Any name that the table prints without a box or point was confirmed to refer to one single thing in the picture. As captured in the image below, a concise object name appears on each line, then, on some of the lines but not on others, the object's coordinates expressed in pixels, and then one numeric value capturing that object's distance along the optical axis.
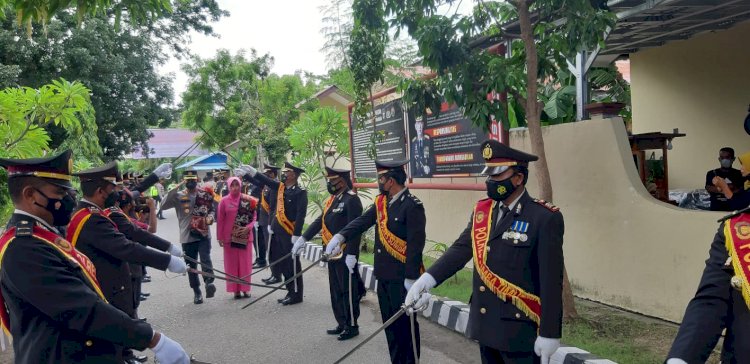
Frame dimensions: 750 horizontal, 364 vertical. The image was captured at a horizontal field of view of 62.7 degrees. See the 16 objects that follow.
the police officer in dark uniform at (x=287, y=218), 8.29
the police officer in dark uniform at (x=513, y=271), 3.22
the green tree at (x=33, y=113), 5.65
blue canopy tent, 33.11
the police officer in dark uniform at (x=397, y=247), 4.88
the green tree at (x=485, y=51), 5.79
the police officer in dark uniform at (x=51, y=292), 2.65
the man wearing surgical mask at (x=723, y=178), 6.88
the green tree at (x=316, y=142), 12.97
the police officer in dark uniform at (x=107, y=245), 4.42
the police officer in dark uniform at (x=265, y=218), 9.21
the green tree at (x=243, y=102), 20.20
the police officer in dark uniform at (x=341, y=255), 6.24
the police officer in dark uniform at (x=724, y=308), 2.15
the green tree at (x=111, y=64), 15.96
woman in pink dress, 8.54
